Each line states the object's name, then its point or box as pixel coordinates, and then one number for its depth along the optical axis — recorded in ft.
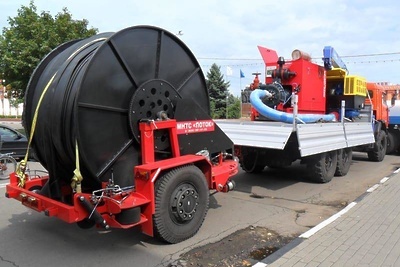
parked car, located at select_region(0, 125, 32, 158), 37.40
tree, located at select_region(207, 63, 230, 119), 128.57
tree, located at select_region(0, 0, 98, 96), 52.60
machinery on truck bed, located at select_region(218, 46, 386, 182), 24.02
